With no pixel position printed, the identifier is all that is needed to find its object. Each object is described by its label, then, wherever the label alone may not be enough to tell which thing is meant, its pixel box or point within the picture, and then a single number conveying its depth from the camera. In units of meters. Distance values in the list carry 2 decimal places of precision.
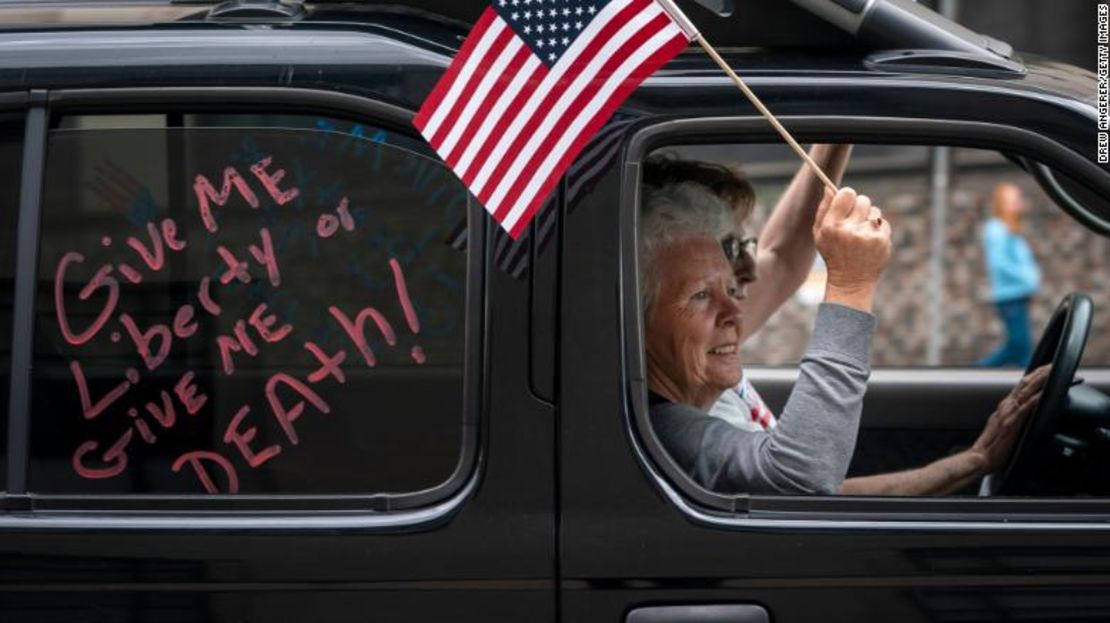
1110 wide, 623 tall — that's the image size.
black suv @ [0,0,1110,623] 4.34
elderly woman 4.52
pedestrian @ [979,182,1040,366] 17.97
